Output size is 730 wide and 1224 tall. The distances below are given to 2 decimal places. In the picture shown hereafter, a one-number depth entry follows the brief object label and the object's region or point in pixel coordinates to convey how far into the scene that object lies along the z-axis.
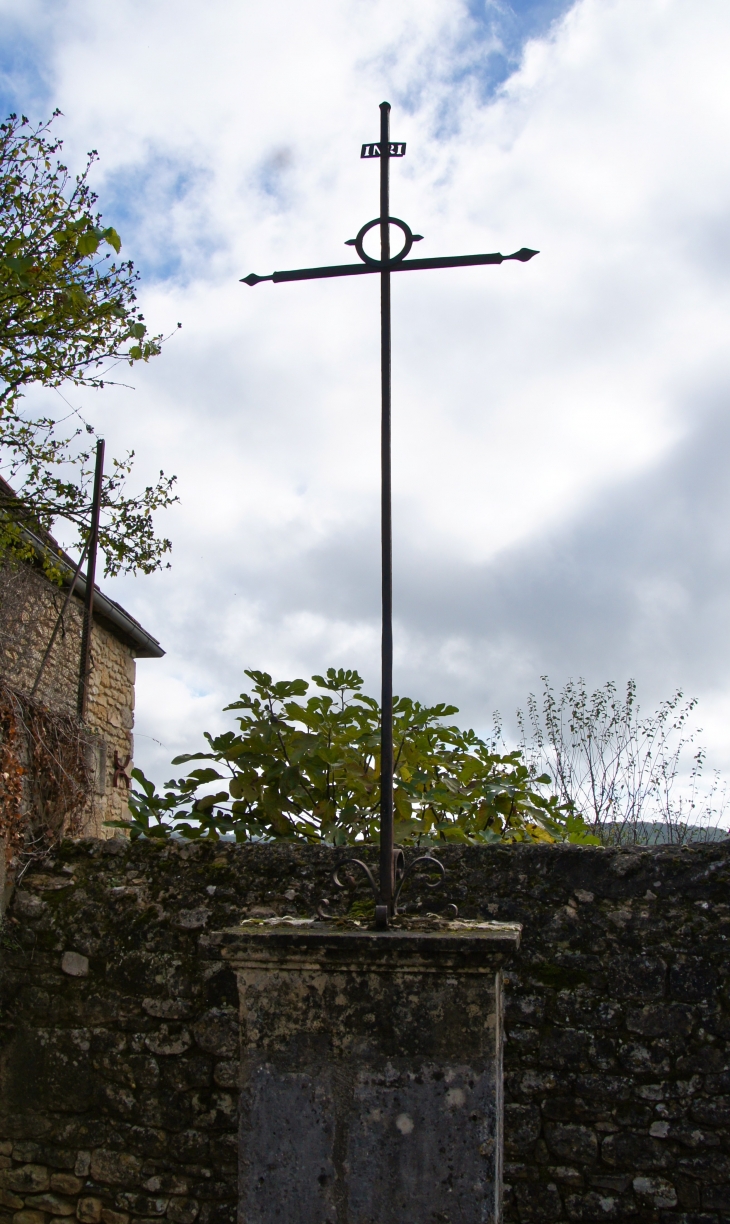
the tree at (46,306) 4.83
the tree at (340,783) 3.85
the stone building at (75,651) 7.61
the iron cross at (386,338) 2.28
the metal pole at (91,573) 6.27
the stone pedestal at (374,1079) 1.93
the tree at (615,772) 8.66
